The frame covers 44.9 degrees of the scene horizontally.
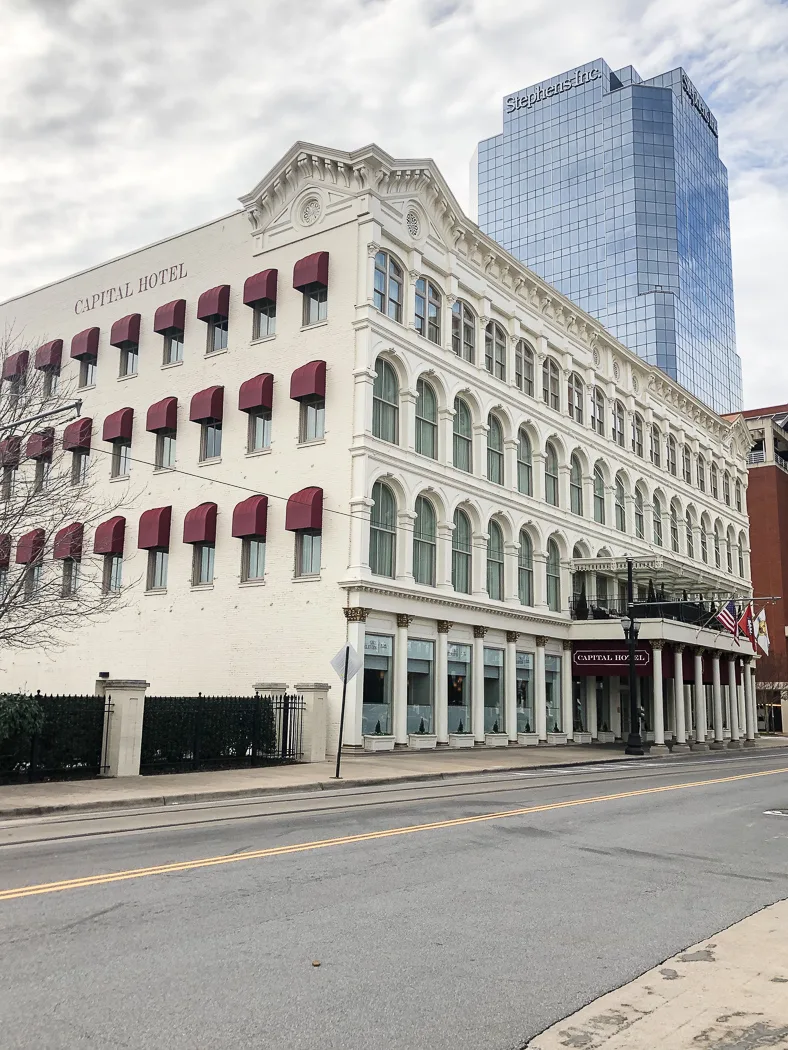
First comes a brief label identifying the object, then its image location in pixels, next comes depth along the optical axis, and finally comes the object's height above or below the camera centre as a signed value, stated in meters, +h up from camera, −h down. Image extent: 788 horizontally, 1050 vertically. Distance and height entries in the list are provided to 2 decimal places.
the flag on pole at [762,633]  45.07 +4.16
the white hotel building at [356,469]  31.20 +8.89
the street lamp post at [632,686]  35.69 +1.18
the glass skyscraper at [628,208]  125.94 +70.99
